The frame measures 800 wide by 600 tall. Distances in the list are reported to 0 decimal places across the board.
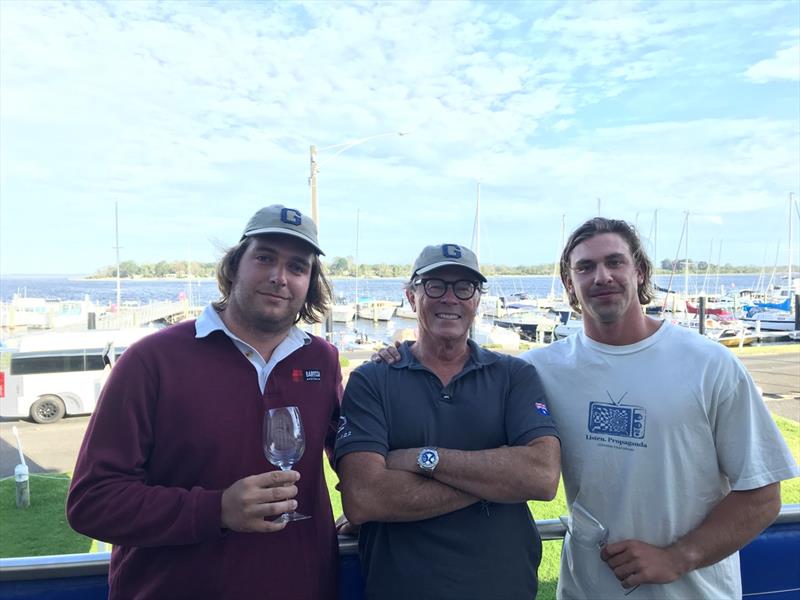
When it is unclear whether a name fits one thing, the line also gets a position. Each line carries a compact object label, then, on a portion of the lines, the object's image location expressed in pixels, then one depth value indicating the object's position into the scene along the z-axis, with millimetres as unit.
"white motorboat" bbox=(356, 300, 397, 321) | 55916
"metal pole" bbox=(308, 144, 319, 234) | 13250
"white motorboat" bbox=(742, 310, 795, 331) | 36344
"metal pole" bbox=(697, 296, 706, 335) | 22078
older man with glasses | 2074
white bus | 12328
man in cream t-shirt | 2098
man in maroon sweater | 1846
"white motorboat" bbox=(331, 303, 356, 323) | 49688
